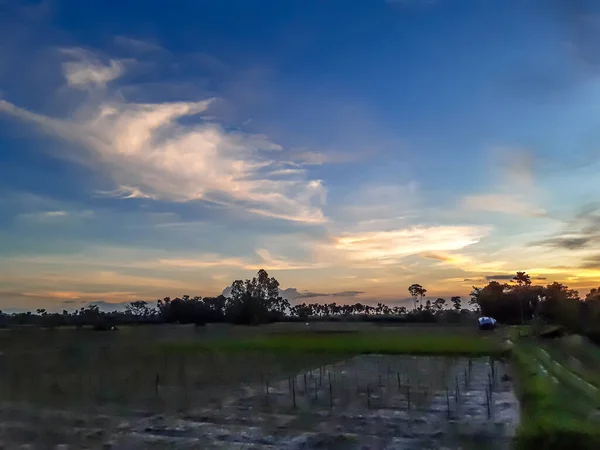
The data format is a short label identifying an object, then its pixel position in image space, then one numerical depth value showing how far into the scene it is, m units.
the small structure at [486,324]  51.22
